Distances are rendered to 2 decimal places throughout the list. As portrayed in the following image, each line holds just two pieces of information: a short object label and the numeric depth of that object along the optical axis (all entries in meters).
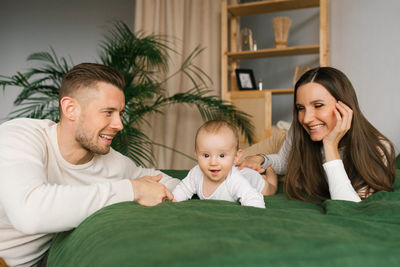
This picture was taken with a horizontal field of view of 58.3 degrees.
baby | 1.48
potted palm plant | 2.83
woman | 1.55
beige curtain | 3.83
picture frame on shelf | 3.93
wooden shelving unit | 3.42
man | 1.08
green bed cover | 0.67
